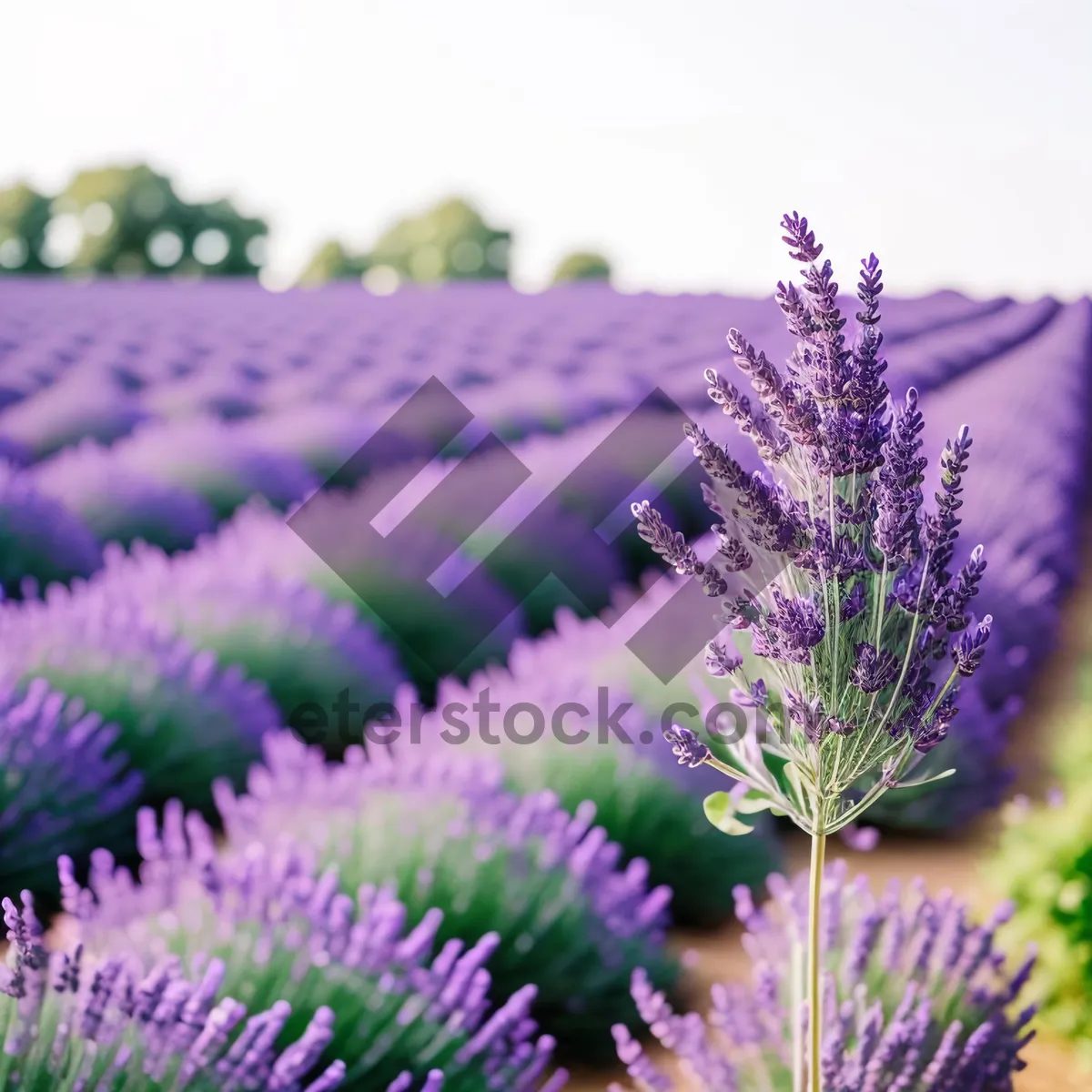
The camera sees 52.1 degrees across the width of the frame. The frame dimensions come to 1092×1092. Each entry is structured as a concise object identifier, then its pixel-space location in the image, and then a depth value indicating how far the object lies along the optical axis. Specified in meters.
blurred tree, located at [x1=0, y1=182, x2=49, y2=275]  41.12
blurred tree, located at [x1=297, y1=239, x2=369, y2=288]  46.97
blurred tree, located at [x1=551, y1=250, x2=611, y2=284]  46.06
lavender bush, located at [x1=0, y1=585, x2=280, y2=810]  2.90
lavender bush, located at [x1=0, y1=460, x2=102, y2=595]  4.35
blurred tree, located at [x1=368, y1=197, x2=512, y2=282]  45.69
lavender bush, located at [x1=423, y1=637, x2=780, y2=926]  2.63
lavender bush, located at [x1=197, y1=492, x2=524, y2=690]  4.26
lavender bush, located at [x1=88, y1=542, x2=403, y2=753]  3.57
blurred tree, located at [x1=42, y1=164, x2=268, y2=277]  41.31
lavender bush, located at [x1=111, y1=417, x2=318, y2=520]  6.02
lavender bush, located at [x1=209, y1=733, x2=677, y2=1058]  2.09
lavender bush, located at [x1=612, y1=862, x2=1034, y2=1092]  1.53
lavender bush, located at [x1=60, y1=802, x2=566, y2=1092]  1.65
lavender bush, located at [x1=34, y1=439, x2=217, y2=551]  5.23
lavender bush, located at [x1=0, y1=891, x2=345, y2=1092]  1.33
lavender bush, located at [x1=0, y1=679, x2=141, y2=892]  2.48
